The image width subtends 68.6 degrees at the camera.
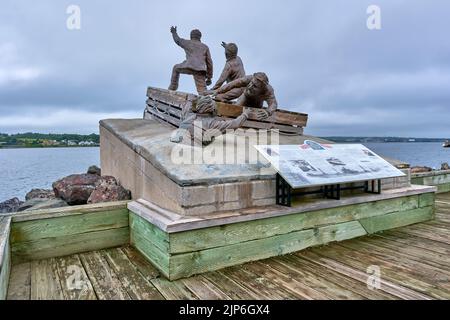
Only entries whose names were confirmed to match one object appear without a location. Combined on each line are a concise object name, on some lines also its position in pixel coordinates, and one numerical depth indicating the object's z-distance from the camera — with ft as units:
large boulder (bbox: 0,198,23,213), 24.38
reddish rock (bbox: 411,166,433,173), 31.98
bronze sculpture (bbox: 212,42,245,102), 23.26
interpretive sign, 11.28
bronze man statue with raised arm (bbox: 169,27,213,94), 26.94
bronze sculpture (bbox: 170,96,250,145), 13.97
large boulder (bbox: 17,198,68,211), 16.12
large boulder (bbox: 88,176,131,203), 14.64
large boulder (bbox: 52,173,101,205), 17.20
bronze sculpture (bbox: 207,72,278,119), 18.25
